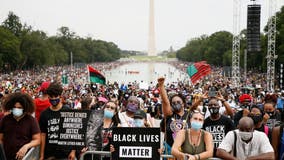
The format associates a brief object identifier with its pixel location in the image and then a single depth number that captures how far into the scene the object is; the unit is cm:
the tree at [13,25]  6475
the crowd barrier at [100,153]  456
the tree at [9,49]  5372
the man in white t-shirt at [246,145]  405
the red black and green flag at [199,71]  1192
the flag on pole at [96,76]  1027
